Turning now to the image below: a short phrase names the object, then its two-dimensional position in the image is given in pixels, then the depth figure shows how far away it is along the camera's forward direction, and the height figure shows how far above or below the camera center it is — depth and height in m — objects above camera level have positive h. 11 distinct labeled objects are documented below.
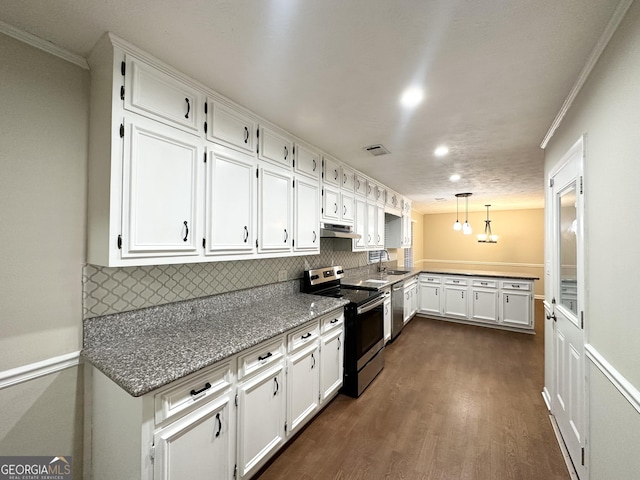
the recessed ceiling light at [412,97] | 1.70 +0.99
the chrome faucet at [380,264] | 5.19 -0.43
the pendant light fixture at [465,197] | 5.12 +0.96
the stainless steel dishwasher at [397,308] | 4.07 -1.07
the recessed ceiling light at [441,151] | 2.71 +0.99
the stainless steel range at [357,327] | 2.62 -0.89
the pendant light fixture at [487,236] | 6.93 +0.19
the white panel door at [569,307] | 1.63 -0.46
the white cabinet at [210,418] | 1.15 -0.94
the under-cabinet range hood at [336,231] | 2.93 +0.13
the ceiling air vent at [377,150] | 2.73 +1.00
